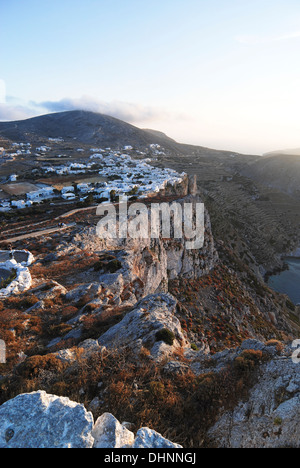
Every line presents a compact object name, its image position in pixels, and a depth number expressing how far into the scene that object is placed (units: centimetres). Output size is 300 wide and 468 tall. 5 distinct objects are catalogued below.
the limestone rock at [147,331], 1176
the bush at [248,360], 942
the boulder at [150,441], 599
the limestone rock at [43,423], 584
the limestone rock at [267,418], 702
